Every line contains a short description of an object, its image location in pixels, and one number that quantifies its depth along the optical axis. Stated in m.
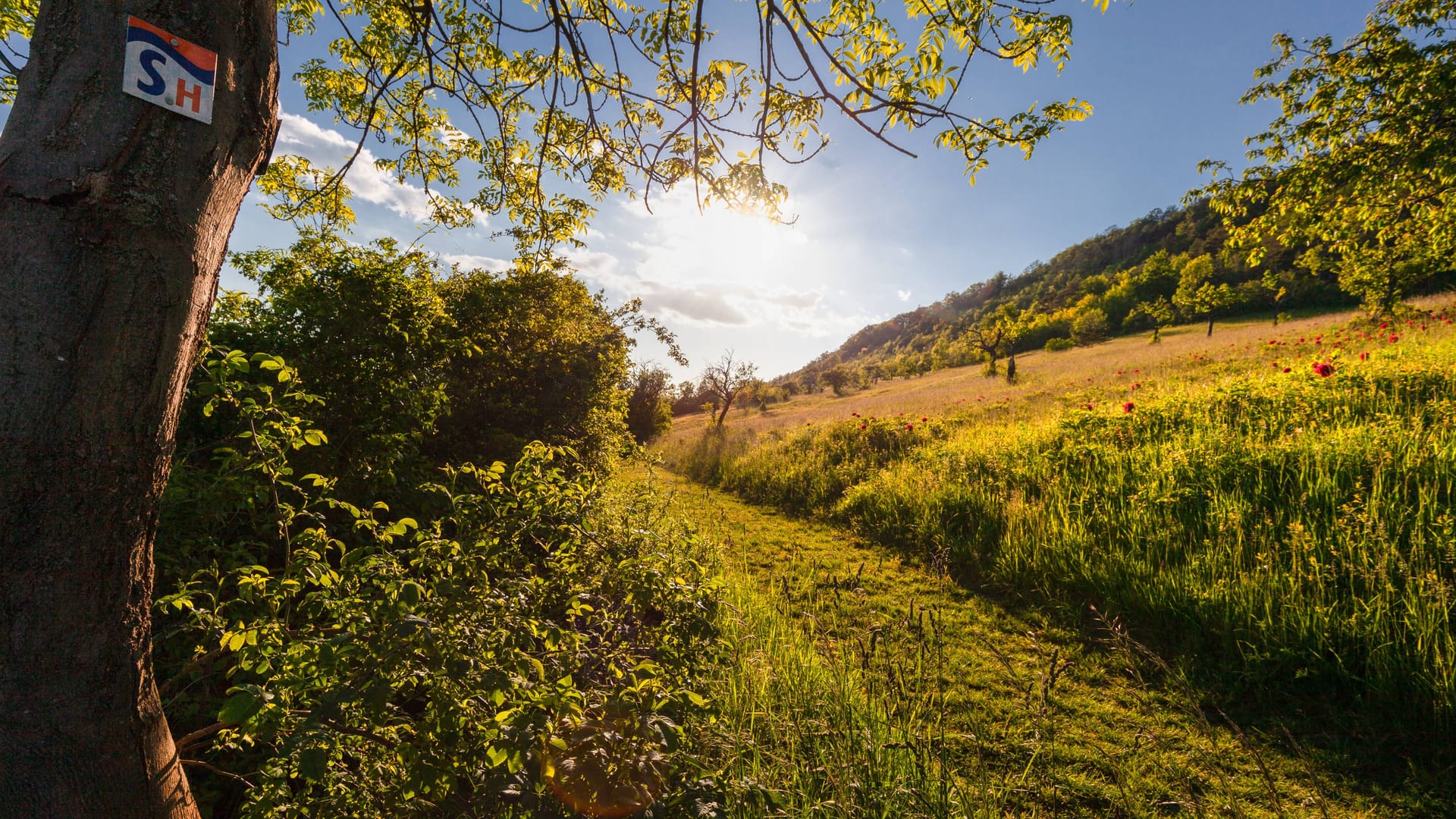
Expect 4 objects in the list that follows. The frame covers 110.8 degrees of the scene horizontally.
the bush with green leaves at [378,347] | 3.98
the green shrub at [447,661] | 1.43
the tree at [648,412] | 22.61
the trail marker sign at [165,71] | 1.16
